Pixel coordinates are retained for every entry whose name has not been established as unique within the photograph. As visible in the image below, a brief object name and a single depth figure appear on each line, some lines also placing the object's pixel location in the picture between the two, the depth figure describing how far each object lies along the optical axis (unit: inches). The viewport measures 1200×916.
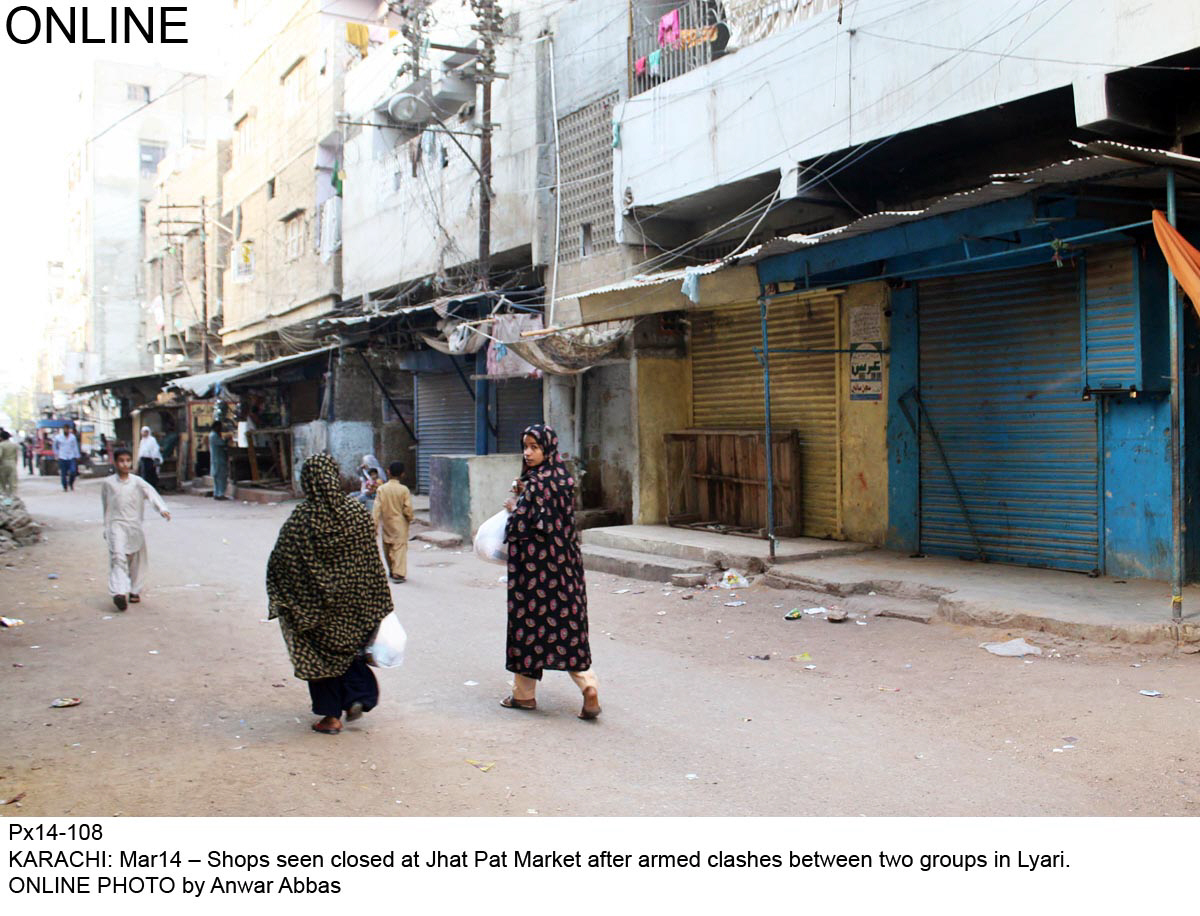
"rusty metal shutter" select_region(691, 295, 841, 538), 446.6
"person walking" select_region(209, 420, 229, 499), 912.3
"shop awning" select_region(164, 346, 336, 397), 892.0
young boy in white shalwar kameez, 363.3
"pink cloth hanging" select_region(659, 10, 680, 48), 488.4
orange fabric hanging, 242.4
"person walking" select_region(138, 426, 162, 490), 896.9
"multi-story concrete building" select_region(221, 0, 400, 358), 943.0
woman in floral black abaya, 213.6
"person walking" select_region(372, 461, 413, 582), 423.8
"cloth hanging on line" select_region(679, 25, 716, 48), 463.2
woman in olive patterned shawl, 200.5
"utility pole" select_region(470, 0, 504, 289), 597.9
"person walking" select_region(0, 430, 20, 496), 625.9
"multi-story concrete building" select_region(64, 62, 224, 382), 1849.2
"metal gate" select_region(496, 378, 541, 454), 682.2
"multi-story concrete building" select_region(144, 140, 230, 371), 1344.7
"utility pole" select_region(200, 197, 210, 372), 1223.4
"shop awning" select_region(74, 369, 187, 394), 1248.8
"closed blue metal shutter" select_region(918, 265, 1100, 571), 343.9
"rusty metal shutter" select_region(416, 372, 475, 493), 792.9
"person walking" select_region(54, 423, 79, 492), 1019.9
